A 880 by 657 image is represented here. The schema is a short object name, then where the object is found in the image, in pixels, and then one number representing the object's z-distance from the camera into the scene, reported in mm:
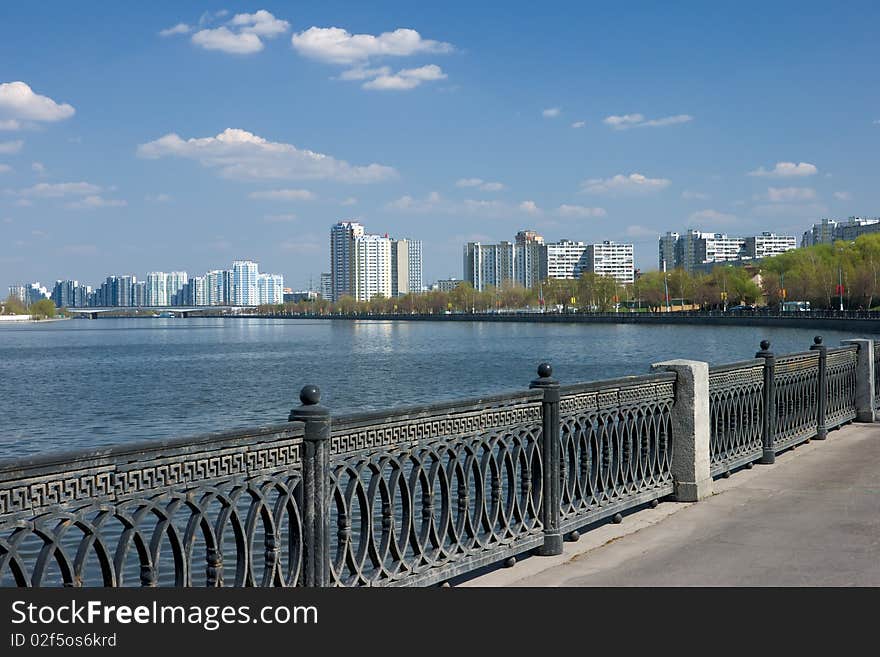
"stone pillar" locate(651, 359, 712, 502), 8828
